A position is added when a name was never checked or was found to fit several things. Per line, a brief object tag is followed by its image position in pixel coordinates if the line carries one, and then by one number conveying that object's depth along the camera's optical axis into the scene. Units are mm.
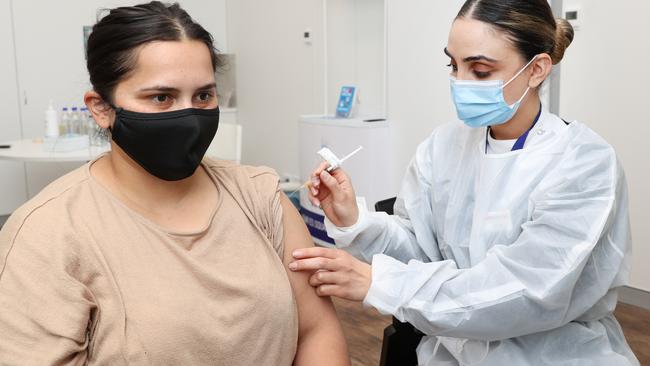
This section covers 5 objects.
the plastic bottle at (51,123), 3777
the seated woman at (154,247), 1003
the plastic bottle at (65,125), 3958
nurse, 1189
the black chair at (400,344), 1416
